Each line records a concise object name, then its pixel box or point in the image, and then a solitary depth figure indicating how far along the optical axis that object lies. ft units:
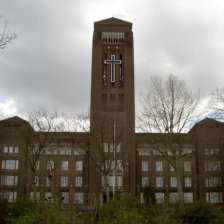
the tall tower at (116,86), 168.14
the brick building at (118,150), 169.89
